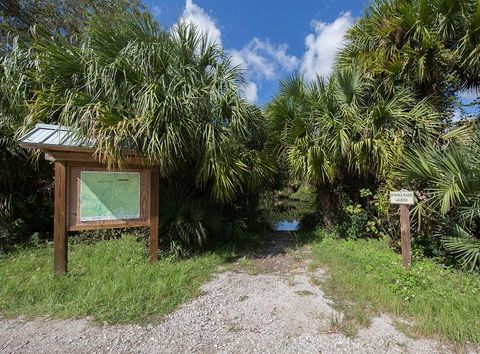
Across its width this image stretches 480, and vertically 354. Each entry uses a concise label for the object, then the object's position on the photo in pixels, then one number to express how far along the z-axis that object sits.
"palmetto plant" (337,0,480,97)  5.73
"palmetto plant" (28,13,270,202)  4.54
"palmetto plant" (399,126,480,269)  4.29
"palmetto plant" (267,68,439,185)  5.84
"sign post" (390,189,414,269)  4.66
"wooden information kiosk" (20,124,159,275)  4.36
